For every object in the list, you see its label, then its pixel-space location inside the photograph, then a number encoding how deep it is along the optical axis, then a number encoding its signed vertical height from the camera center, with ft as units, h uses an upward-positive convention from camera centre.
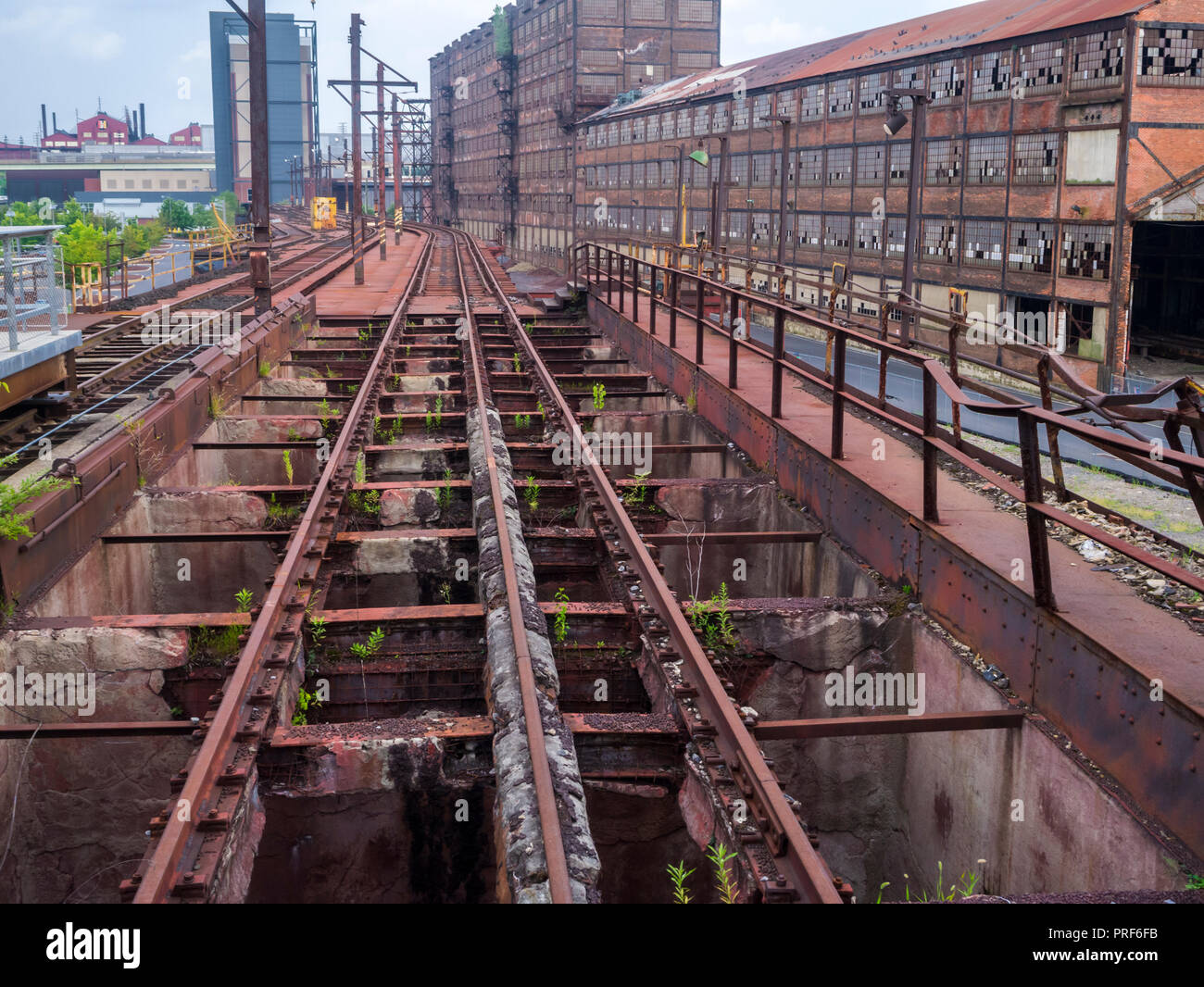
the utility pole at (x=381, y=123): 148.75 +26.58
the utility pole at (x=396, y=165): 189.97 +26.84
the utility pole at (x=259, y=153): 56.08 +8.14
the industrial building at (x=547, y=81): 196.95 +42.91
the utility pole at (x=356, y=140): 107.55 +17.07
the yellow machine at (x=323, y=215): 226.38 +17.34
